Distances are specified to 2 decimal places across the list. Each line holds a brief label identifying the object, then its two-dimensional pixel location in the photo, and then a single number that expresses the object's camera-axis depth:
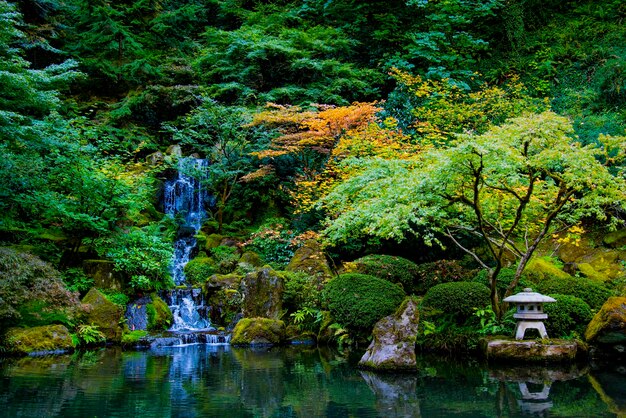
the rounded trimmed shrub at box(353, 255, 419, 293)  13.54
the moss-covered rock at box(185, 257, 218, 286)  16.78
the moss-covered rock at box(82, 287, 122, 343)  12.87
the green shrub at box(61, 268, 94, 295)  13.92
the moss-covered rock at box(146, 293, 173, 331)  14.22
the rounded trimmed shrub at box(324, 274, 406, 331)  11.77
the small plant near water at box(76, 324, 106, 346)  12.43
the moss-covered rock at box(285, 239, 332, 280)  15.25
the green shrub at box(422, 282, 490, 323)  11.15
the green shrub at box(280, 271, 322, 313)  14.02
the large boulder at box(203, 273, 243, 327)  14.88
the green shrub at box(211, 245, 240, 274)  16.59
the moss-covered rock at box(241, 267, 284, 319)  14.07
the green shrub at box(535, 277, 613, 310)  11.19
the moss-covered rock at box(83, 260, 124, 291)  14.39
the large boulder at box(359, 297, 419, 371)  9.13
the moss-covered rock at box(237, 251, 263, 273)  16.17
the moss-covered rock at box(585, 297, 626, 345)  9.83
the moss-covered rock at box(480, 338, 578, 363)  9.72
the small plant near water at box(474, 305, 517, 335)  10.66
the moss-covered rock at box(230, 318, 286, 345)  13.16
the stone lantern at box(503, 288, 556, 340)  9.91
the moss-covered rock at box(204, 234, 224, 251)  18.44
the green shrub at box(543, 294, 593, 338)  10.52
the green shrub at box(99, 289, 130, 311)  14.17
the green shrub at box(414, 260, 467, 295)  13.30
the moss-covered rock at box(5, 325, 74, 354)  11.16
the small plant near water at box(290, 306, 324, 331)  13.62
